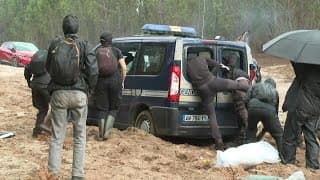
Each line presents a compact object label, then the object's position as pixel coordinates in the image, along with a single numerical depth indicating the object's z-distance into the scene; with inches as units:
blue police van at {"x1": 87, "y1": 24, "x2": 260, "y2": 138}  345.1
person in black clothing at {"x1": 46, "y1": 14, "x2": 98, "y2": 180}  246.2
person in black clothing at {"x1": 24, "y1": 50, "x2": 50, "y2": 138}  351.9
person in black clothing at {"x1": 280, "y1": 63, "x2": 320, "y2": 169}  299.0
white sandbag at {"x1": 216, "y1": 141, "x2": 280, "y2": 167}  290.4
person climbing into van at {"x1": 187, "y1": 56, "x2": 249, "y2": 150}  346.3
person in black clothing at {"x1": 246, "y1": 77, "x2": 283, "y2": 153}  332.6
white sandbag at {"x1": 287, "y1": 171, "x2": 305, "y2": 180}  251.4
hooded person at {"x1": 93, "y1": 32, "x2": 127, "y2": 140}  343.6
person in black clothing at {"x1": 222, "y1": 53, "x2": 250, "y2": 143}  359.9
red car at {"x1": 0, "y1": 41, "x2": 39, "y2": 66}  1210.0
